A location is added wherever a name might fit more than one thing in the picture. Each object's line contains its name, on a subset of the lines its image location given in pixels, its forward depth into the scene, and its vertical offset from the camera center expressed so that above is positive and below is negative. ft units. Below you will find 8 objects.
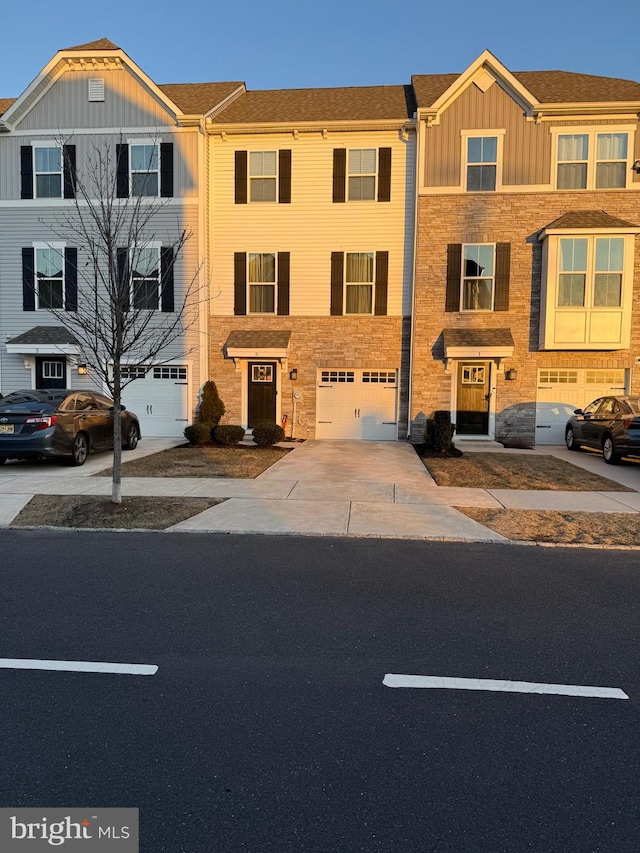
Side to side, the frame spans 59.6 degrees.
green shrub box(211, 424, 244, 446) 48.80 -5.11
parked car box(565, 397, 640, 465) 39.68 -3.57
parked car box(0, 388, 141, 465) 35.29 -3.42
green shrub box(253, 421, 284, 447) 48.05 -4.97
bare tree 54.44 +11.12
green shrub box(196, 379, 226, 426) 54.34 -3.03
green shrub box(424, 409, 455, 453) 44.86 -4.35
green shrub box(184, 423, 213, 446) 49.03 -5.10
